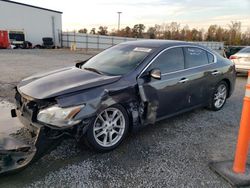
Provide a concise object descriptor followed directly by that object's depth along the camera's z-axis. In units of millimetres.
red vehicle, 22273
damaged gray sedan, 2205
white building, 23910
